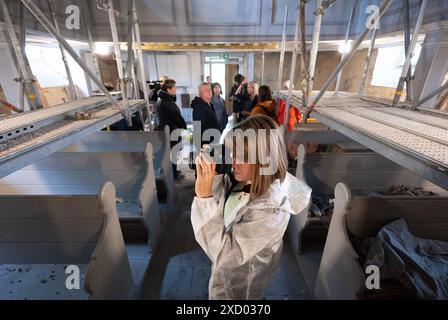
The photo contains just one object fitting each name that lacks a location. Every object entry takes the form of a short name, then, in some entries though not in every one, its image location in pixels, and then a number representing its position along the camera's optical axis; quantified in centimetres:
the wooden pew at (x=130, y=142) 304
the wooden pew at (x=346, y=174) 241
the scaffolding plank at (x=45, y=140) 106
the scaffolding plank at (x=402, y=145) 91
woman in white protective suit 100
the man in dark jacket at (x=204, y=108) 340
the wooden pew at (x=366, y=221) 151
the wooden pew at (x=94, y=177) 235
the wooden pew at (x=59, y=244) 150
